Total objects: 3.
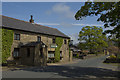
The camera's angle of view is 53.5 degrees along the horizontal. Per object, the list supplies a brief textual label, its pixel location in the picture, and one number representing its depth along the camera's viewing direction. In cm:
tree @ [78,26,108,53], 4319
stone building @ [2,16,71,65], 1872
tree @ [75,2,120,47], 885
